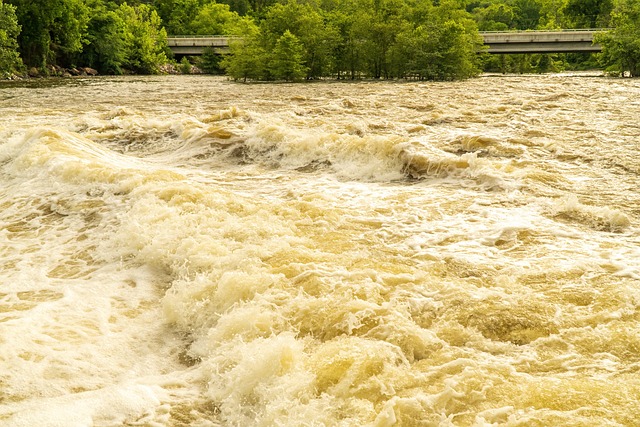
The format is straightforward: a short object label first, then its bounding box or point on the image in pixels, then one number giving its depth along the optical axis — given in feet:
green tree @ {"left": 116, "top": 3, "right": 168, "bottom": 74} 150.41
